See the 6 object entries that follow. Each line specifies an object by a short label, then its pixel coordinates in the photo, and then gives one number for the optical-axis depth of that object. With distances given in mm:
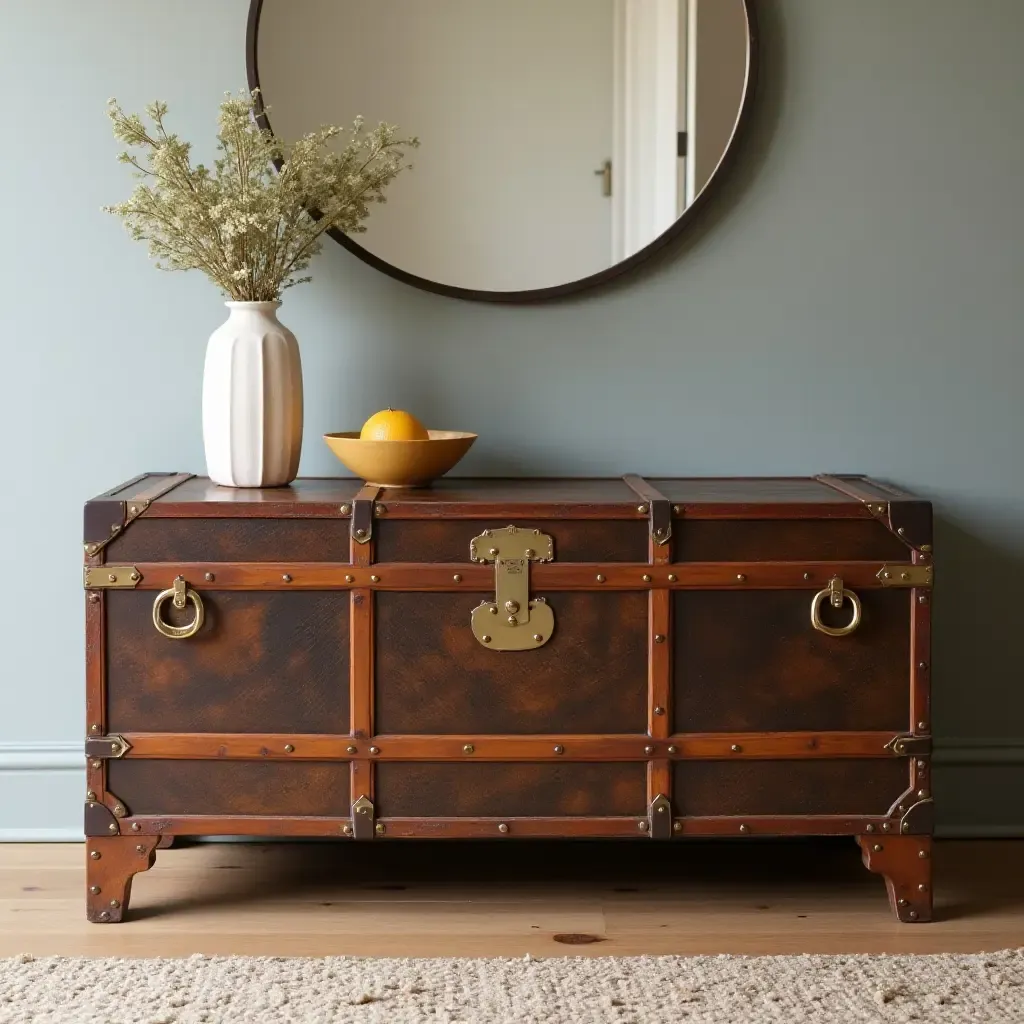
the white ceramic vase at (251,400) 2295
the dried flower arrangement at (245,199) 2246
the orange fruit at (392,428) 2305
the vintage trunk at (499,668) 2174
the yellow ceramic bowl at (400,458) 2293
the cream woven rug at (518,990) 1892
